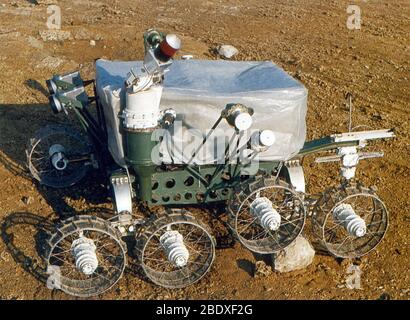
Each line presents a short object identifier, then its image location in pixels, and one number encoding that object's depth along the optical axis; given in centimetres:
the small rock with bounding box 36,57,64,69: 1147
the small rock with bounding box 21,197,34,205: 753
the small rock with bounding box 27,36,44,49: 1261
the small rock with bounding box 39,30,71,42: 1322
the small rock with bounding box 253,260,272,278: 639
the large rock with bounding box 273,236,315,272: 645
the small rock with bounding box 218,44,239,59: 1303
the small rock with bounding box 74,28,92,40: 1334
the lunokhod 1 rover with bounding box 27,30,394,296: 577
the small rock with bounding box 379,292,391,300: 628
